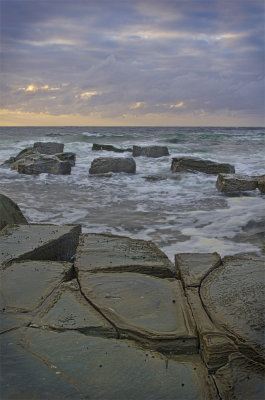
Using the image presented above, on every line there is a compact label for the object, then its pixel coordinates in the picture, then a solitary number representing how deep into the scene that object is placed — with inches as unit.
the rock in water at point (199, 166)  405.1
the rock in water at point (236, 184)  305.1
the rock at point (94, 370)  57.6
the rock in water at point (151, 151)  589.0
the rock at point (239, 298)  75.5
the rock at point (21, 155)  501.4
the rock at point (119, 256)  106.6
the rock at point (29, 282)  84.1
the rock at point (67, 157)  481.0
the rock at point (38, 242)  116.7
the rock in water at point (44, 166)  406.3
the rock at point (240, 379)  59.6
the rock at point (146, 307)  72.7
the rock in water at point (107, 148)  688.9
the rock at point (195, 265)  99.6
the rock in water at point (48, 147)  558.6
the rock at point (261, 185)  304.5
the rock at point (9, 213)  157.4
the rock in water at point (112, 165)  415.5
